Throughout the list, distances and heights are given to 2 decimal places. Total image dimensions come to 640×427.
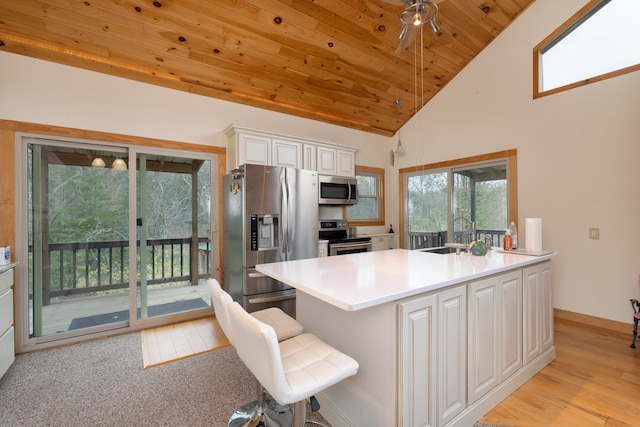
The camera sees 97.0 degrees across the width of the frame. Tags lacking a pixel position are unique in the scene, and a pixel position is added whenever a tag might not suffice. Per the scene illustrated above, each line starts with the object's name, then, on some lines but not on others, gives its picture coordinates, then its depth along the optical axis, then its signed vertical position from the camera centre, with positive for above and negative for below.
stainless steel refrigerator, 3.15 -0.15
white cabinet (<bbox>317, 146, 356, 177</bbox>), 4.12 +0.80
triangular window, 2.96 +1.87
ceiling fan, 1.98 +1.46
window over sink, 3.94 +0.22
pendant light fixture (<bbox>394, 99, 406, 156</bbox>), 4.54 +1.09
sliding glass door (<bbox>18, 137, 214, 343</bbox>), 2.82 -0.22
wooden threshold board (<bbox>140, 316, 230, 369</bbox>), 2.60 -1.29
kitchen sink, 2.83 -0.38
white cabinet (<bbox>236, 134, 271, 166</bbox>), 3.42 +0.80
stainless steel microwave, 4.04 +0.35
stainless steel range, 3.98 -0.36
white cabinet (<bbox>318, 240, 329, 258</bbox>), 3.79 -0.46
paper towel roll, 2.40 -0.20
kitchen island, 1.36 -0.67
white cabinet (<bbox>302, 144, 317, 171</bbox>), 3.92 +0.81
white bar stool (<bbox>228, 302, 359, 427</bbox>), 1.10 -0.69
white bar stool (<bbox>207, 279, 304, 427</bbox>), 1.56 -1.17
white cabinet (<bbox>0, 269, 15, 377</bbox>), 2.16 -0.84
